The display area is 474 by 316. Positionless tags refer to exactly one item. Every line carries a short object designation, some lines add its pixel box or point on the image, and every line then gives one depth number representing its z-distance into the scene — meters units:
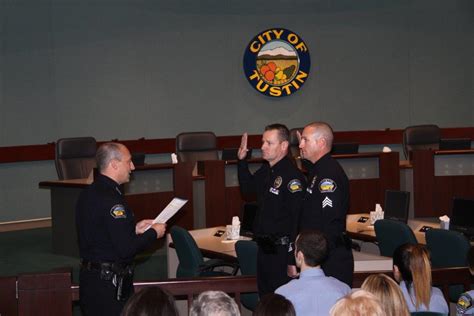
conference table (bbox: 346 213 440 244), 7.78
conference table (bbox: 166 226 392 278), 5.97
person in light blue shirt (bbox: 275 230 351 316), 4.24
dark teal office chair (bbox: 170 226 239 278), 6.91
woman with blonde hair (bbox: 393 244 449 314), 4.72
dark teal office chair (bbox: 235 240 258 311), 6.39
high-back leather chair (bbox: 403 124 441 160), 12.34
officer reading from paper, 4.64
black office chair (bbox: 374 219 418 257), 7.01
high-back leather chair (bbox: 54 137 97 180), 10.90
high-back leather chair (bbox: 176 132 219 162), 11.62
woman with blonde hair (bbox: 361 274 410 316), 3.68
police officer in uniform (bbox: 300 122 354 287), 5.12
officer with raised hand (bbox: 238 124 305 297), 5.44
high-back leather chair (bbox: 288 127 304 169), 11.80
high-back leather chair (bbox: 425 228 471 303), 6.62
